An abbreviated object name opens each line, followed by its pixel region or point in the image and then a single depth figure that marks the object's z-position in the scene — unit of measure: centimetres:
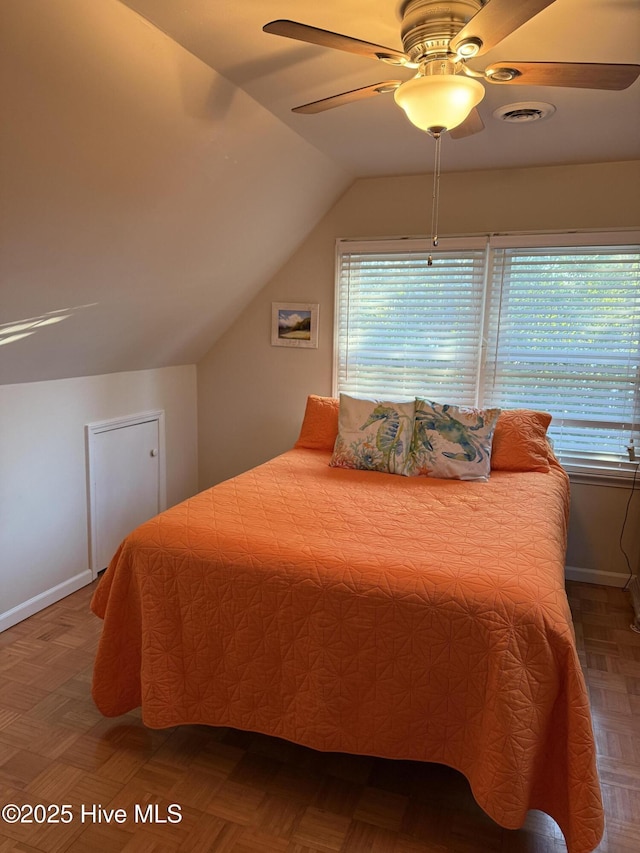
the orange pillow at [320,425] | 327
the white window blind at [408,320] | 342
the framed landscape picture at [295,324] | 374
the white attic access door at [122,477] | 318
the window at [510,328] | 316
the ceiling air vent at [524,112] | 233
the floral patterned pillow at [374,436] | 290
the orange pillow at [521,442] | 291
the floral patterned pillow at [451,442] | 280
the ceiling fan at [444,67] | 142
